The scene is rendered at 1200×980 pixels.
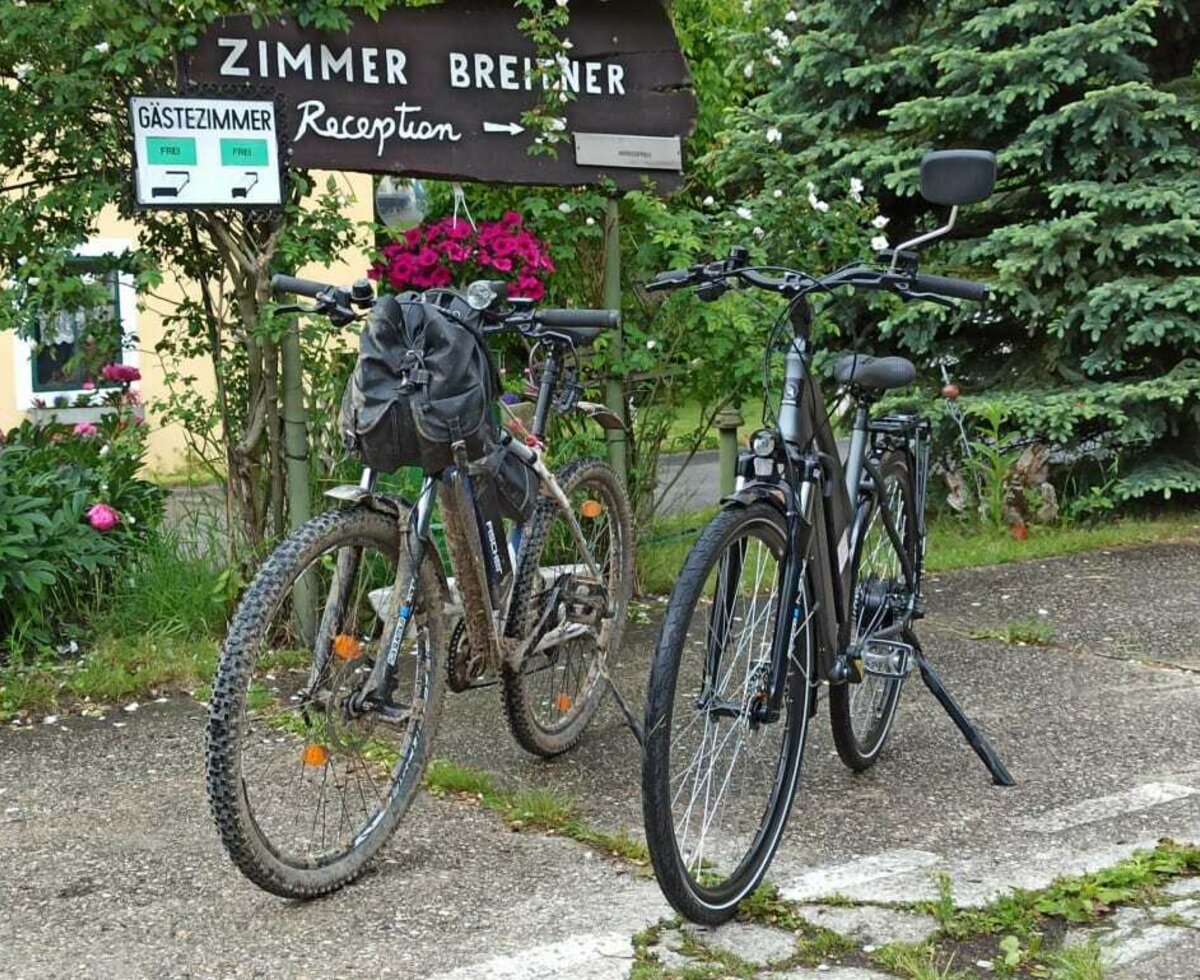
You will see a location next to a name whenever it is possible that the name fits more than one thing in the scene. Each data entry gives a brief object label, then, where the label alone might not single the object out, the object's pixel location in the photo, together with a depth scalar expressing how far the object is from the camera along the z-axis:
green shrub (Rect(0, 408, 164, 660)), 5.23
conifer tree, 7.64
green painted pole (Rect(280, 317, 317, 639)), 5.31
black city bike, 3.08
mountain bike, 3.23
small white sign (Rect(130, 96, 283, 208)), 4.86
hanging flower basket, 5.56
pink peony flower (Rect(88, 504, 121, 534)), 5.53
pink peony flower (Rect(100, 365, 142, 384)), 5.83
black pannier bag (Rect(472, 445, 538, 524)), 3.74
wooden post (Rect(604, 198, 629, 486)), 6.01
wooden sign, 5.14
